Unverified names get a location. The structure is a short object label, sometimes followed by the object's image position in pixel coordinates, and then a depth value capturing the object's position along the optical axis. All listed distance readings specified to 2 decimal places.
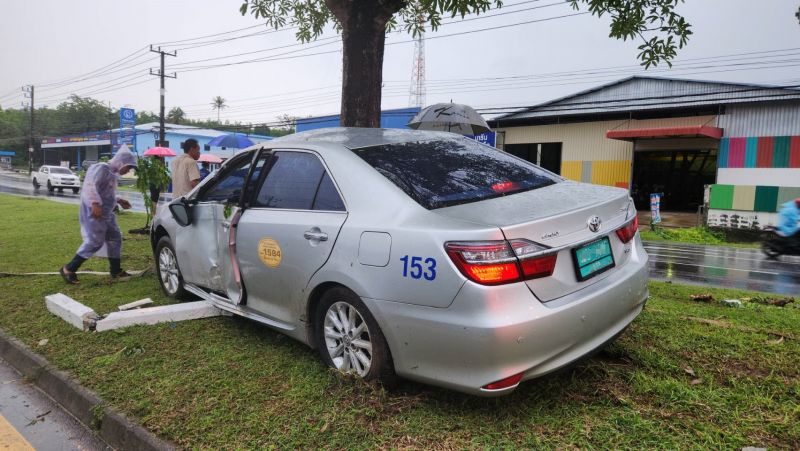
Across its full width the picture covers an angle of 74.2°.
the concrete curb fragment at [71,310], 4.21
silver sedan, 2.37
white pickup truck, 31.16
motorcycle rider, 6.63
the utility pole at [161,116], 34.47
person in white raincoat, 5.91
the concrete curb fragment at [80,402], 2.68
